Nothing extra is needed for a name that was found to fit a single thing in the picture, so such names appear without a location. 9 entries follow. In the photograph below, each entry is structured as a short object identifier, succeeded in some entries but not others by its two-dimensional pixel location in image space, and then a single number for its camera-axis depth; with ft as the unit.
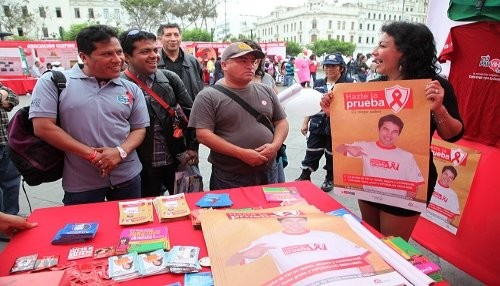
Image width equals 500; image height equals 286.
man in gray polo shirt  5.75
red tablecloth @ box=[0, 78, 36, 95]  39.69
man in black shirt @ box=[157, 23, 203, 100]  11.09
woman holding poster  4.94
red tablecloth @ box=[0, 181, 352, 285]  3.54
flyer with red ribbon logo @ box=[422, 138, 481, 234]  7.35
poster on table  2.79
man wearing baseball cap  6.45
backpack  5.90
